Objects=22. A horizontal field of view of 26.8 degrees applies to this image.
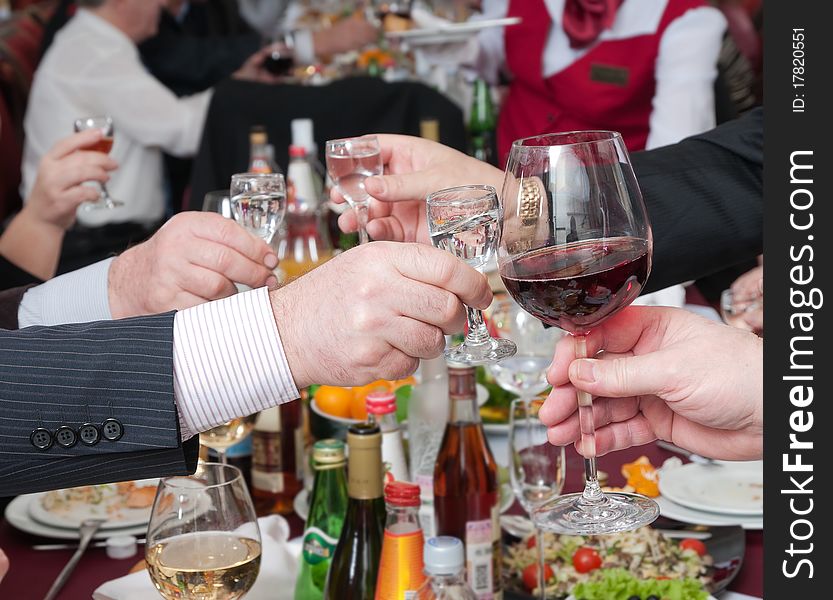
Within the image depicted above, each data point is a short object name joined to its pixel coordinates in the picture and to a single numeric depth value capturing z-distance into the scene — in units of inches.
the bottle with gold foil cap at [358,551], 47.3
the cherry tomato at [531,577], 48.4
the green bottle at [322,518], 47.7
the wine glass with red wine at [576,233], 39.1
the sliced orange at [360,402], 57.0
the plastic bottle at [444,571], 41.2
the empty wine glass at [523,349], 54.8
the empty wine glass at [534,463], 50.1
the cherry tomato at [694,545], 48.3
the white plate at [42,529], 52.7
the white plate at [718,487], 52.2
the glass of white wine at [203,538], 42.8
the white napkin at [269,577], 46.2
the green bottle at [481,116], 145.0
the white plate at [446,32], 131.7
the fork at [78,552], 48.9
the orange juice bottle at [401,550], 43.8
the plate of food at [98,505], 53.5
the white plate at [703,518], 51.3
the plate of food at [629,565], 45.7
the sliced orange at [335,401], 57.4
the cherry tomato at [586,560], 47.9
